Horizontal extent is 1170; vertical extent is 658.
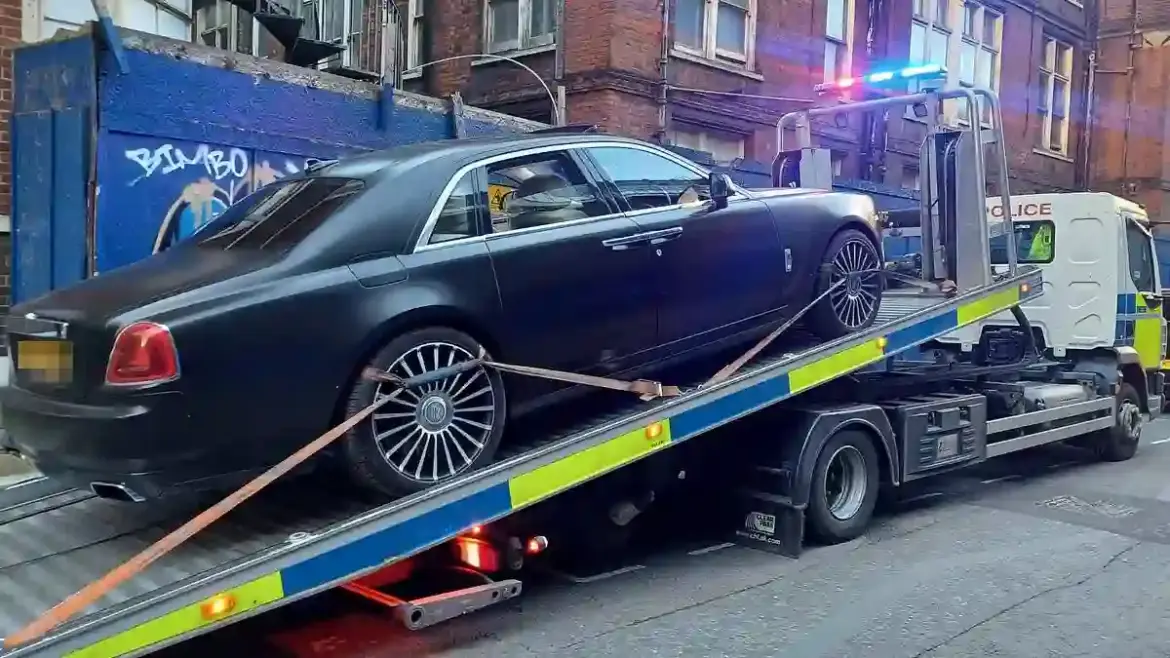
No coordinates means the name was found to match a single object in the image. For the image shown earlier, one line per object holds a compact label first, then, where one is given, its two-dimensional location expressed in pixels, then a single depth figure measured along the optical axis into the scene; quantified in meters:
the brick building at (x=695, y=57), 12.78
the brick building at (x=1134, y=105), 23.39
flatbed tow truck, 3.86
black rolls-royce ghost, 3.93
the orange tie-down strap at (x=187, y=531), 3.48
